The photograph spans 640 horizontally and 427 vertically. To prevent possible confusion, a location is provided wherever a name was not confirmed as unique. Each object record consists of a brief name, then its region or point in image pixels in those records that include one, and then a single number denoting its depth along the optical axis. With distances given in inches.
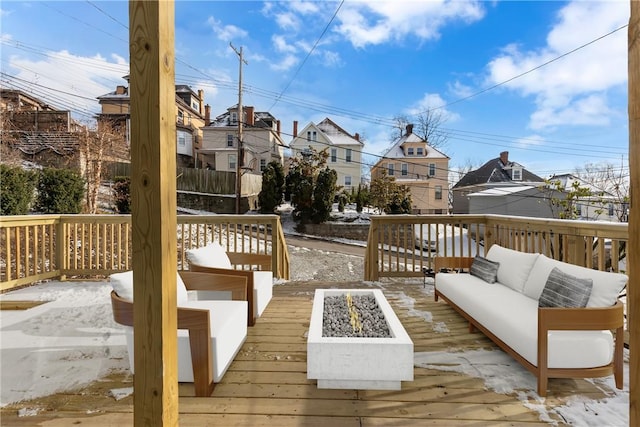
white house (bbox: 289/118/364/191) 868.0
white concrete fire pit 76.2
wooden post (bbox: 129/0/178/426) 41.8
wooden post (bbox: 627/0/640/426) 38.8
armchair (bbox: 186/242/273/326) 118.1
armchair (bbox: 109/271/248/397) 75.7
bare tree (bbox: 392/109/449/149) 888.3
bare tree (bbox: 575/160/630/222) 359.3
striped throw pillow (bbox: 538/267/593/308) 81.7
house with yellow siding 850.1
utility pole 518.2
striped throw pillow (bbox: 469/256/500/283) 128.8
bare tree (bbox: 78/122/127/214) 396.5
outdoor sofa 75.2
